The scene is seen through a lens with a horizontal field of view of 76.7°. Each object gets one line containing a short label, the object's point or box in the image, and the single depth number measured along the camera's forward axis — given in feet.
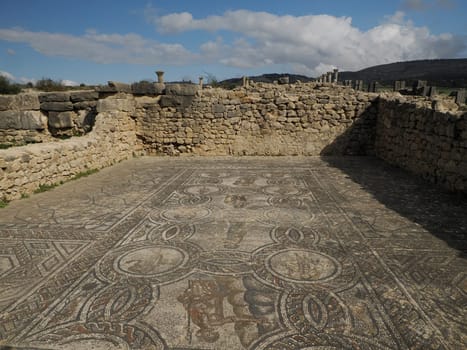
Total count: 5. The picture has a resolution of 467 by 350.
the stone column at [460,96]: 23.26
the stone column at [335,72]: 66.20
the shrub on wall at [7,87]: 55.16
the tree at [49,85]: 41.27
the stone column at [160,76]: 30.53
